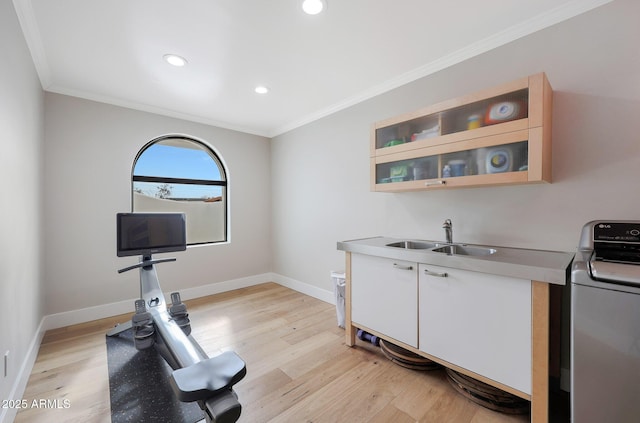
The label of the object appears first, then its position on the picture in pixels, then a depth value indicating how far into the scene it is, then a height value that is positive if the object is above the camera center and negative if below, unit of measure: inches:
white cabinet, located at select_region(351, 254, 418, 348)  72.1 -26.2
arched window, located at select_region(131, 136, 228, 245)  132.0 +13.7
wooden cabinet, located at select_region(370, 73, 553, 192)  61.4 +18.7
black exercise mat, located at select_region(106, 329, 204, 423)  60.4 -47.7
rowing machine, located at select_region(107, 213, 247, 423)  43.4 -29.7
